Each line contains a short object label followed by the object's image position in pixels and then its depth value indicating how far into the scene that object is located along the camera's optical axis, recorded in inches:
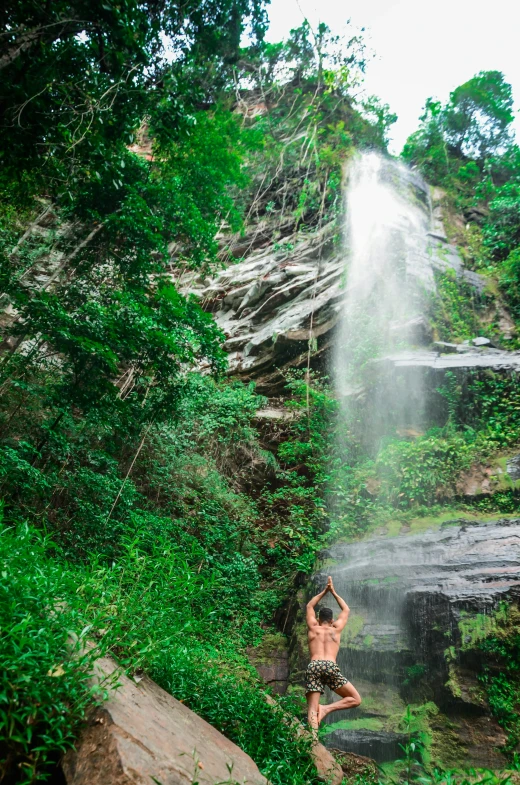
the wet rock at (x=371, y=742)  194.4
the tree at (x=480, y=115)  649.6
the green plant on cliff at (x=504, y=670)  188.5
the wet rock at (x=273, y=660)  257.3
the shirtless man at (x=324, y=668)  177.0
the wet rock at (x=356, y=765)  164.6
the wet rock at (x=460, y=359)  383.9
